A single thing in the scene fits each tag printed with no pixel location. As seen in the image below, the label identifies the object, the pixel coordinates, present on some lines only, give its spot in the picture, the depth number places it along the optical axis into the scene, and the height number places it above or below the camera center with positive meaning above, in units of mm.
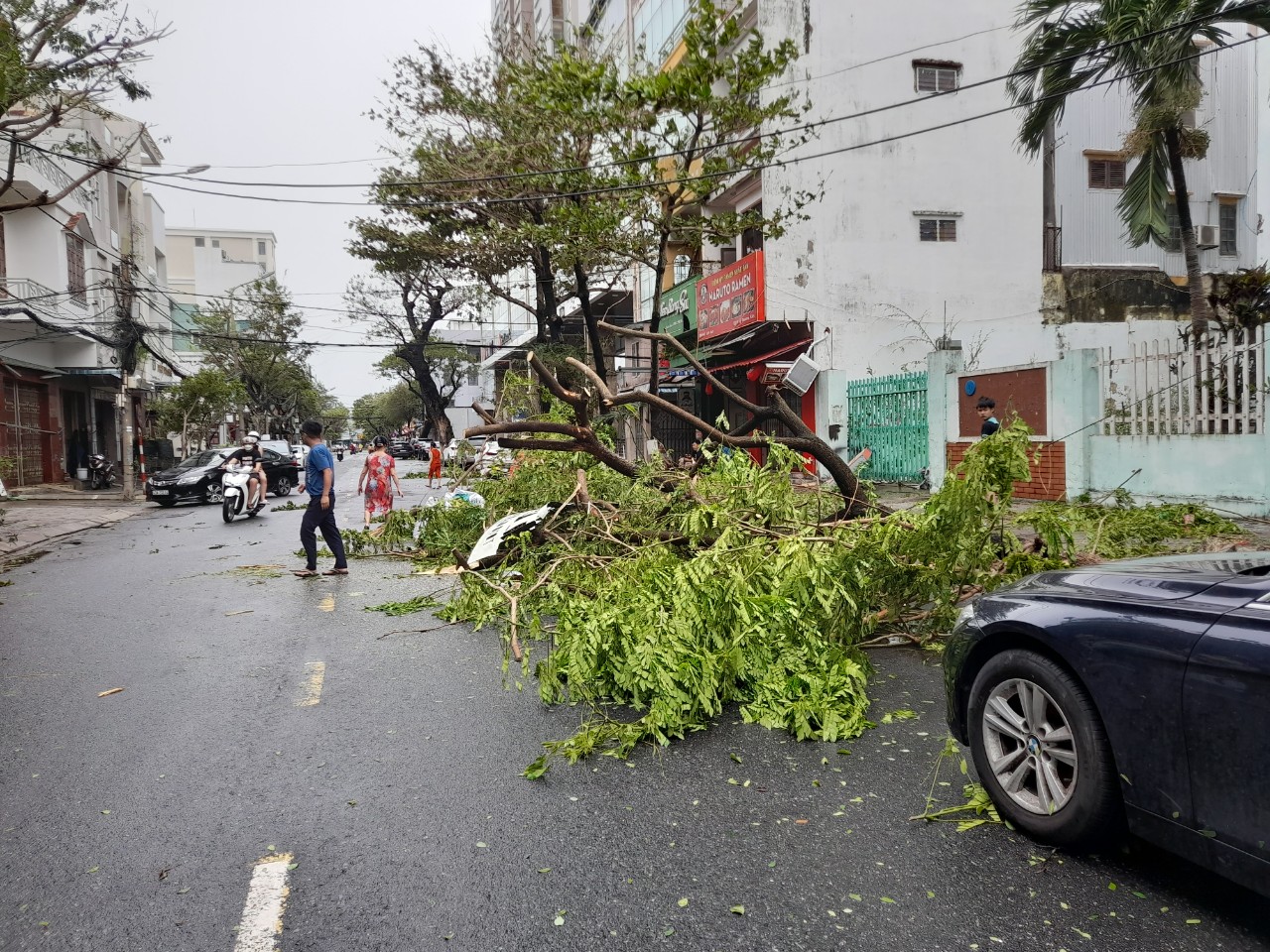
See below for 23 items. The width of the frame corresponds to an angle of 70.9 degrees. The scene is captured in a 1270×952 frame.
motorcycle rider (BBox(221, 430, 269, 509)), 18453 -132
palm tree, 12672 +5342
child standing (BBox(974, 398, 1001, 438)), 11377 +229
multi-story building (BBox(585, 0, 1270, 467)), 20812 +4724
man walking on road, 10344 -640
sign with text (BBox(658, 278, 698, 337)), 24750 +3707
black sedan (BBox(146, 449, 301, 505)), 22953 -588
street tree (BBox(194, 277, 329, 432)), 50344 +6262
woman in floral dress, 14773 -489
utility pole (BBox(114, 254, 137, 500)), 24786 +1688
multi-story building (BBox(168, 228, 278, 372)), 93250 +23509
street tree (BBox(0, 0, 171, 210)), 11836 +5976
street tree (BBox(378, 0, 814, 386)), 15656 +6168
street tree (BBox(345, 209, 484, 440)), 29000 +7070
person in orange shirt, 23609 -355
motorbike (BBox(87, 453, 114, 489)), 29659 -355
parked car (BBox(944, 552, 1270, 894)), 2506 -917
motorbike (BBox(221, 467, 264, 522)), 17641 -727
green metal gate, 17219 +120
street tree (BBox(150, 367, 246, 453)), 33250 +2152
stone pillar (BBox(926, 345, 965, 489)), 15945 +477
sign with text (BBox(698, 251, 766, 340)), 19766 +3315
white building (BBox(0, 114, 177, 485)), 25500 +4580
